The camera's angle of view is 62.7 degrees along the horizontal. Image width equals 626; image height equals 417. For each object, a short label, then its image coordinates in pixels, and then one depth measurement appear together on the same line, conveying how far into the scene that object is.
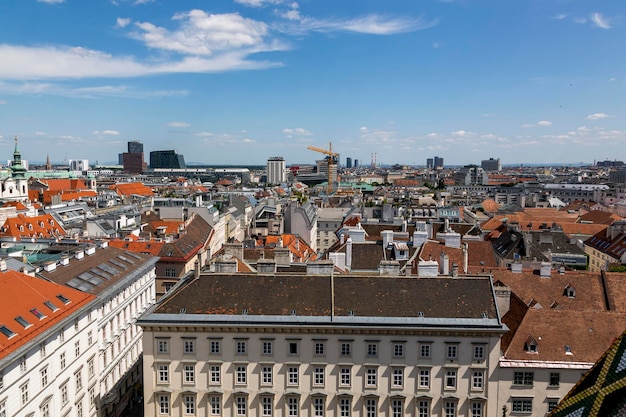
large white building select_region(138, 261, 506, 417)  39.78
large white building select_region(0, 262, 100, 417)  34.50
